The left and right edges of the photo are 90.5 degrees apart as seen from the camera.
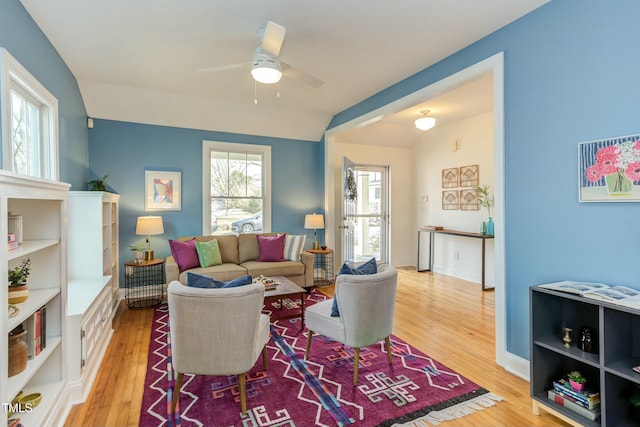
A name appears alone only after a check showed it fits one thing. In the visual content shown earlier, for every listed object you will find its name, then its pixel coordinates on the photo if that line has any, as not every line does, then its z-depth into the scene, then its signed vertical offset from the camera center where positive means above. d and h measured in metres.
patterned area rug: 1.98 -1.27
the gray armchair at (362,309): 2.29 -0.72
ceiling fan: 2.52 +1.28
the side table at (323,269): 5.52 -1.02
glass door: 6.42 -0.06
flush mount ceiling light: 4.72 +1.34
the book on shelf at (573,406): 1.83 -1.17
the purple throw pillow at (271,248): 4.73 -0.53
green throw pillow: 4.28 -0.55
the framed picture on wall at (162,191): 4.69 +0.34
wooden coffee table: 3.14 -0.81
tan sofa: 4.20 -0.74
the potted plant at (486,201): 4.99 +0.17
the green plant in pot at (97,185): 4.09 +0.37
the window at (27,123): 2.09 +0.77
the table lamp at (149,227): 4.28 -0.18
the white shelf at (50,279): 1.84 -0.40
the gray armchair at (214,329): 1.91 -0.72
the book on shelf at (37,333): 1.76 -0.67
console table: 4.89 -0.39
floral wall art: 1.90 +0.26
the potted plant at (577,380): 1.91 -1.04
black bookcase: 1.73 -0.84
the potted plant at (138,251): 4.31 -0.53
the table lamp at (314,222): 5.32 -0.16
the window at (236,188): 5.09 +0.42
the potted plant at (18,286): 1.64 -0.38
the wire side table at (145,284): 4.41 -1.03
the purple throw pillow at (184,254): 4.18 -0.55
